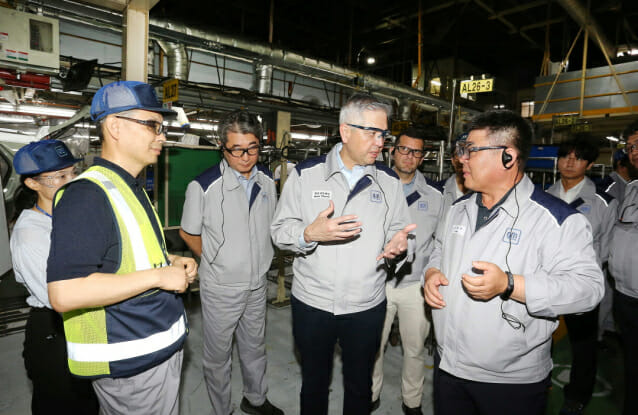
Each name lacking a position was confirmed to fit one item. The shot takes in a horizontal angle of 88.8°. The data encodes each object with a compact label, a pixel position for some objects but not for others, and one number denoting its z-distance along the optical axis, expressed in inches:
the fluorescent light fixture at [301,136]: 433.0
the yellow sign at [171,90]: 128.7
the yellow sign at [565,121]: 221.6
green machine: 161.6
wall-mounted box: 106.5
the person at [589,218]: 95.3
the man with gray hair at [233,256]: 89.4
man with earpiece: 48.6
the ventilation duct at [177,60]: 195.0
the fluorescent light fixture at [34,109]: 193.6
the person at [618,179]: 128.3
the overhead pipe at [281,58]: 163.9
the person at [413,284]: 97.7
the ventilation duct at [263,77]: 232.1
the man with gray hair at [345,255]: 70.3
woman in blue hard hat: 61.0
